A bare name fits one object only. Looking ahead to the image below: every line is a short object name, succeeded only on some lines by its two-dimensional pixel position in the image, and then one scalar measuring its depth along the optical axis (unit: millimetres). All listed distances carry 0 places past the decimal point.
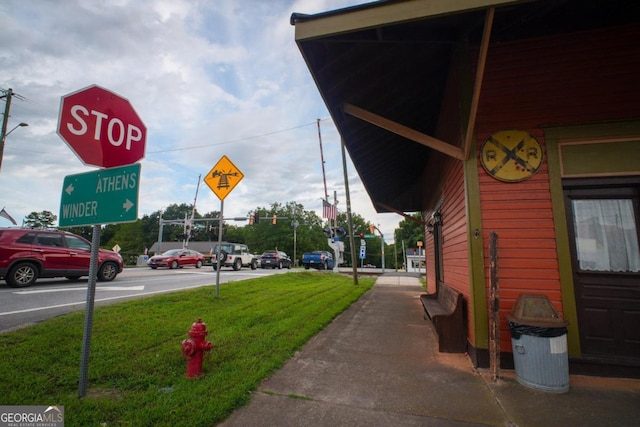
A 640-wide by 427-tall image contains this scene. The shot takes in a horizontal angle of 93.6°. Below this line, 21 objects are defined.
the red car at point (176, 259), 19734
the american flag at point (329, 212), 19797
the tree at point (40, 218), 74525
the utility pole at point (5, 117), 18703
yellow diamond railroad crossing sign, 7184
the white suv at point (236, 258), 20469
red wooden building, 3441
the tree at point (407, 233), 62762
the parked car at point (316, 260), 25609
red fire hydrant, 3027
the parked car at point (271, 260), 25906
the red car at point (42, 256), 8039
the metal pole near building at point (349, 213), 12585
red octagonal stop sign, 2516
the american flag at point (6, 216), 18831
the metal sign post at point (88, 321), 2564
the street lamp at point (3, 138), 18562
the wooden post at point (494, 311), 3354
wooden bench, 4199
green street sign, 2566
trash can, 3016
